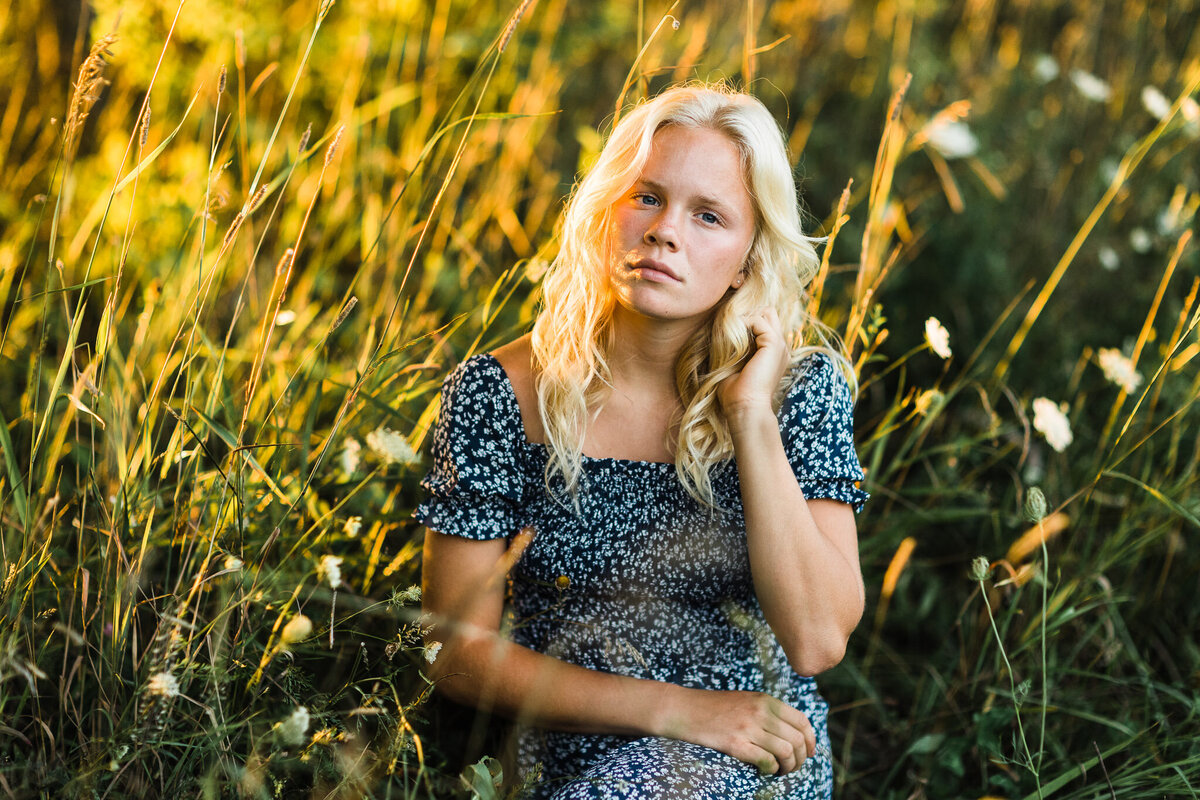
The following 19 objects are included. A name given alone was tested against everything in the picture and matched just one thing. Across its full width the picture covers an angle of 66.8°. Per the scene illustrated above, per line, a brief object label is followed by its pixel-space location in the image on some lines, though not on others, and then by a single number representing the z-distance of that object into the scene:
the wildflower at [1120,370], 2.01
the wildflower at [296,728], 1.07
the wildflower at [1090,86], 3.09
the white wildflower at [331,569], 1.19
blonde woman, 1.59
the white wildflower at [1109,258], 2.81
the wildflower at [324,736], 1.18
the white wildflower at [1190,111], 1.88
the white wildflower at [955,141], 2.96
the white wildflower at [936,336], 1.76
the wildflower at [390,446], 1.58
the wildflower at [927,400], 1.80
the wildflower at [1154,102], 2.61
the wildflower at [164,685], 1.11
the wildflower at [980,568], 1.40
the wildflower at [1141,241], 2.88
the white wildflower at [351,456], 1.72
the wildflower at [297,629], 1.04
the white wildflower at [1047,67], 3.37
